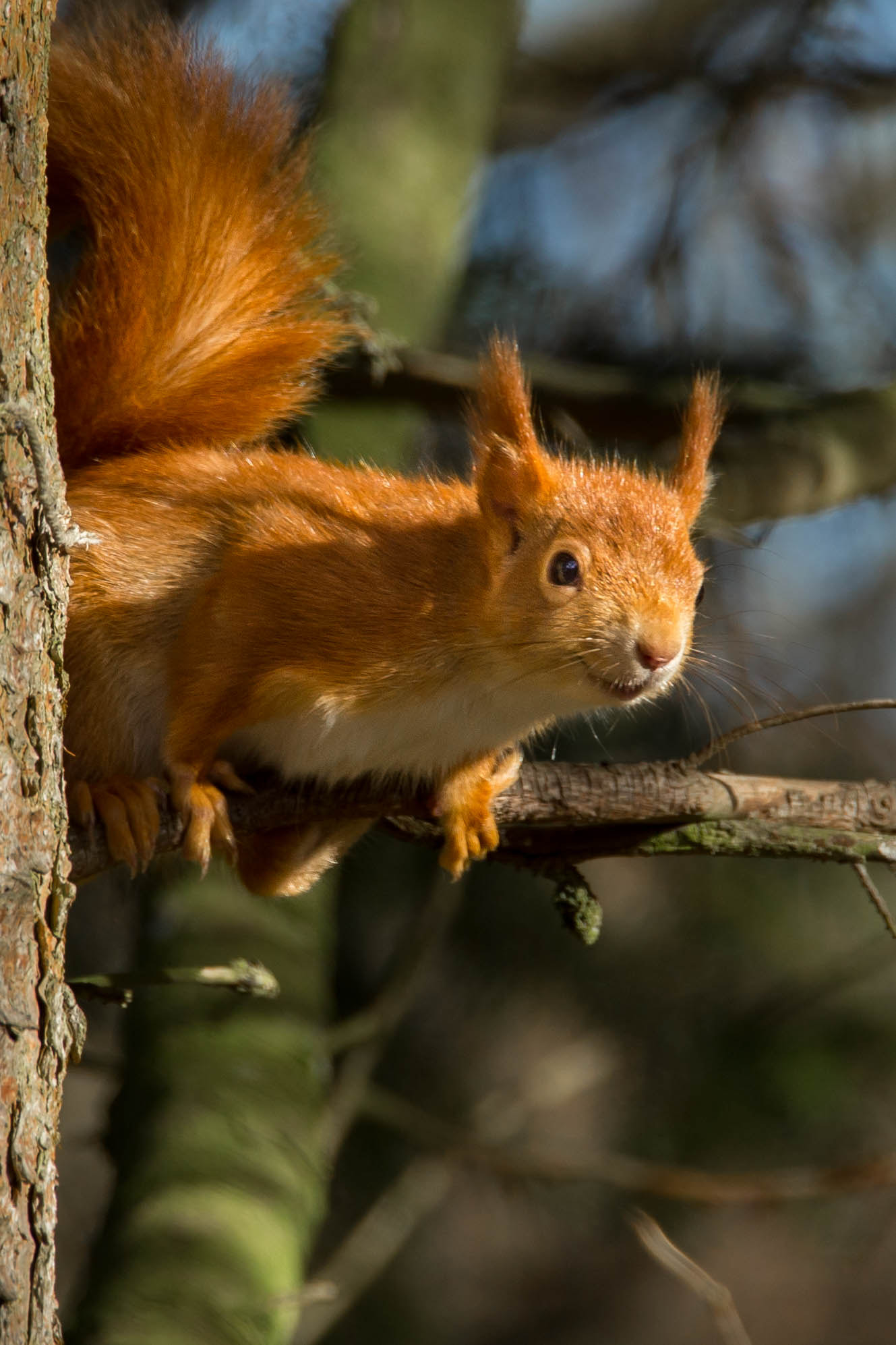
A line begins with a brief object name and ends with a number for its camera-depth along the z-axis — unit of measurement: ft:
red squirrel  16.13
